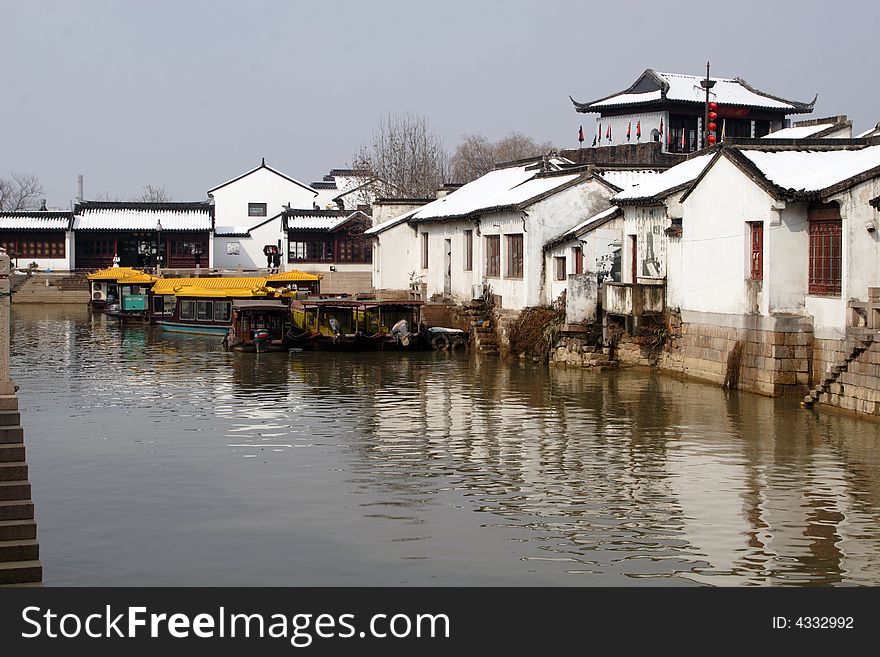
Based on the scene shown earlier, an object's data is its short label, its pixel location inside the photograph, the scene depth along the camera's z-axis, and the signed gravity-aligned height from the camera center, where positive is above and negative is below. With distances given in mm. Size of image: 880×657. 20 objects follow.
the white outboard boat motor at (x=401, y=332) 37969 -1175
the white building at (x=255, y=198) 85875 +6743
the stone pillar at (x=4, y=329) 12266 -341
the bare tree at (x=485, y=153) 96000 +11234
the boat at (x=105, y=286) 56969 +414
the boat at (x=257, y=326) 37688 -995
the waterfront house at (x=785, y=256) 22547 +739
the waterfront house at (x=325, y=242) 72688 +3041
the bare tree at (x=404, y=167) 70312 +7285
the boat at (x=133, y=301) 50344 -272
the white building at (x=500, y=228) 36906 +2152
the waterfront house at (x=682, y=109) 55812 +8362
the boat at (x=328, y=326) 37500 -1000
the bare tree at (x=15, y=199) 118000 +9155
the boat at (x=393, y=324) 37938 -953
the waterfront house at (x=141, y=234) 72750 +3588
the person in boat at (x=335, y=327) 37719 -1011
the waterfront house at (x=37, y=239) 71375 +3219
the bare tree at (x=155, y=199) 131962 +10301
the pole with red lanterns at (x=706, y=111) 53531 +7935
